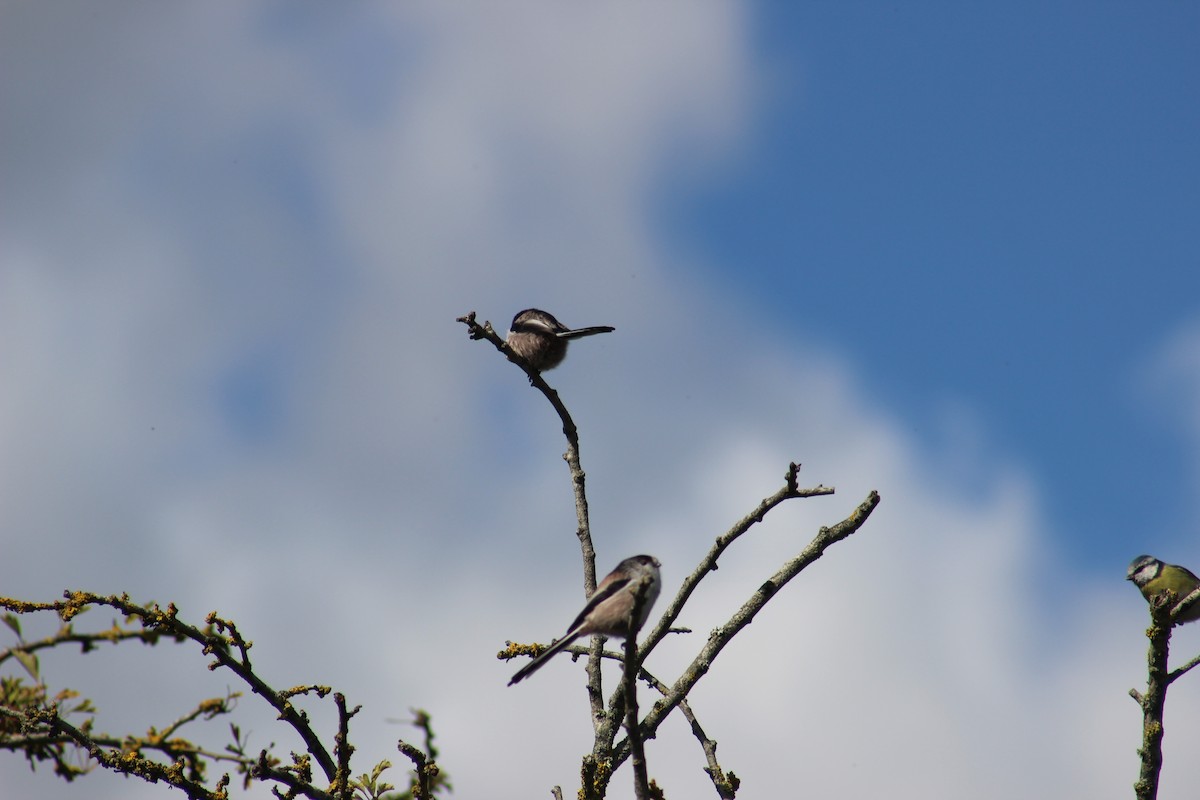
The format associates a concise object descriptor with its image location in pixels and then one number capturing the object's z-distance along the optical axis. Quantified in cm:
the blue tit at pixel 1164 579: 1955
